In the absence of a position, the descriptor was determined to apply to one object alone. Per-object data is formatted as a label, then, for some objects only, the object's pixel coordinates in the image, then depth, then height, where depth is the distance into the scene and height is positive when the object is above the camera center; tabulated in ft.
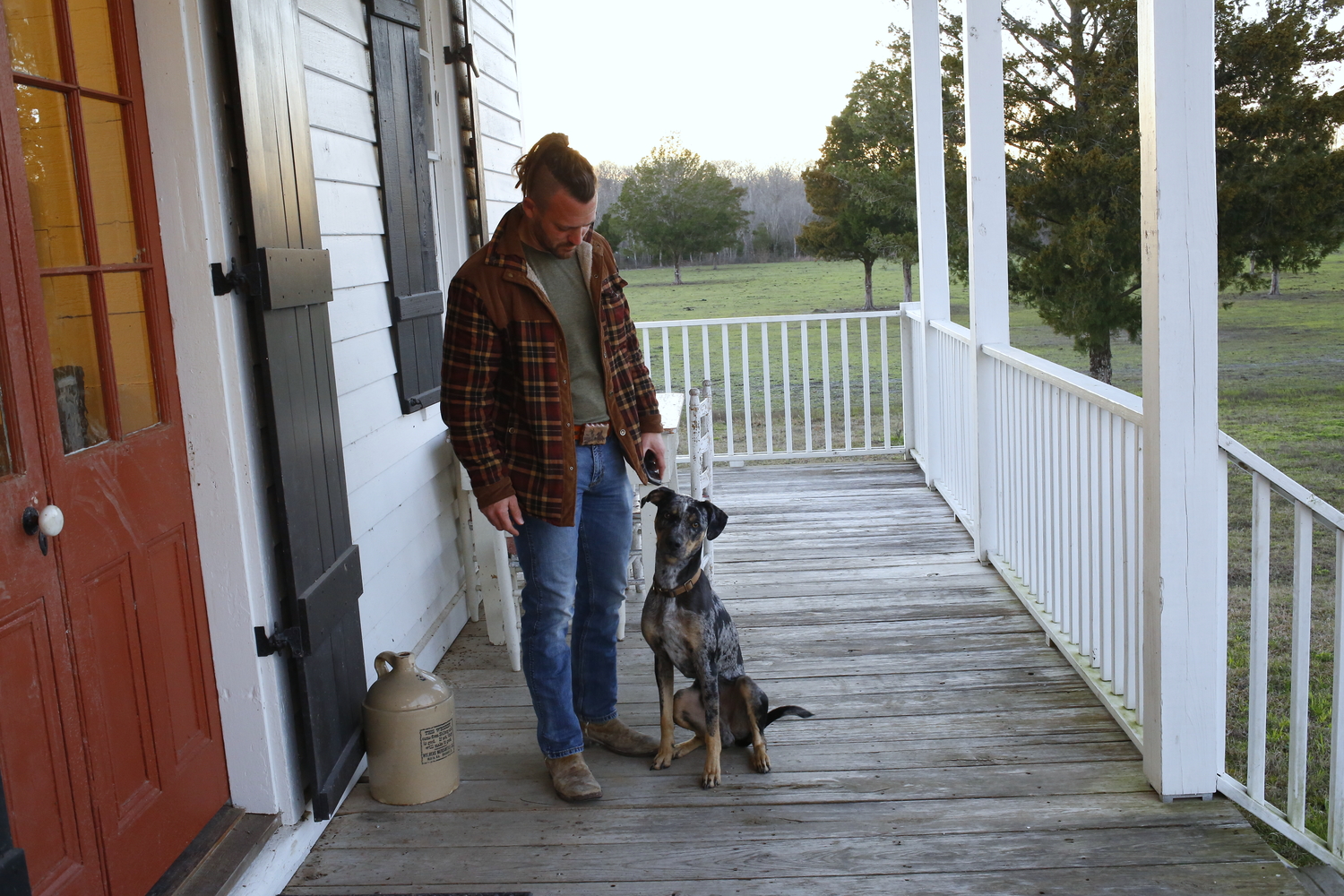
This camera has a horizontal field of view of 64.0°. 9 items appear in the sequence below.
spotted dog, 9.35 -3.09
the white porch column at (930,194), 19.52 +1.44
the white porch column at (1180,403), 8.02 -1.12
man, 8.61 -0.90
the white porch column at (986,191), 14.43 +1.07
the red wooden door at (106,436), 6.12 -0.67
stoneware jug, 9.20 -3.64
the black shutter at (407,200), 12.11 +1.27
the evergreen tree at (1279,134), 26.37 +2.86
